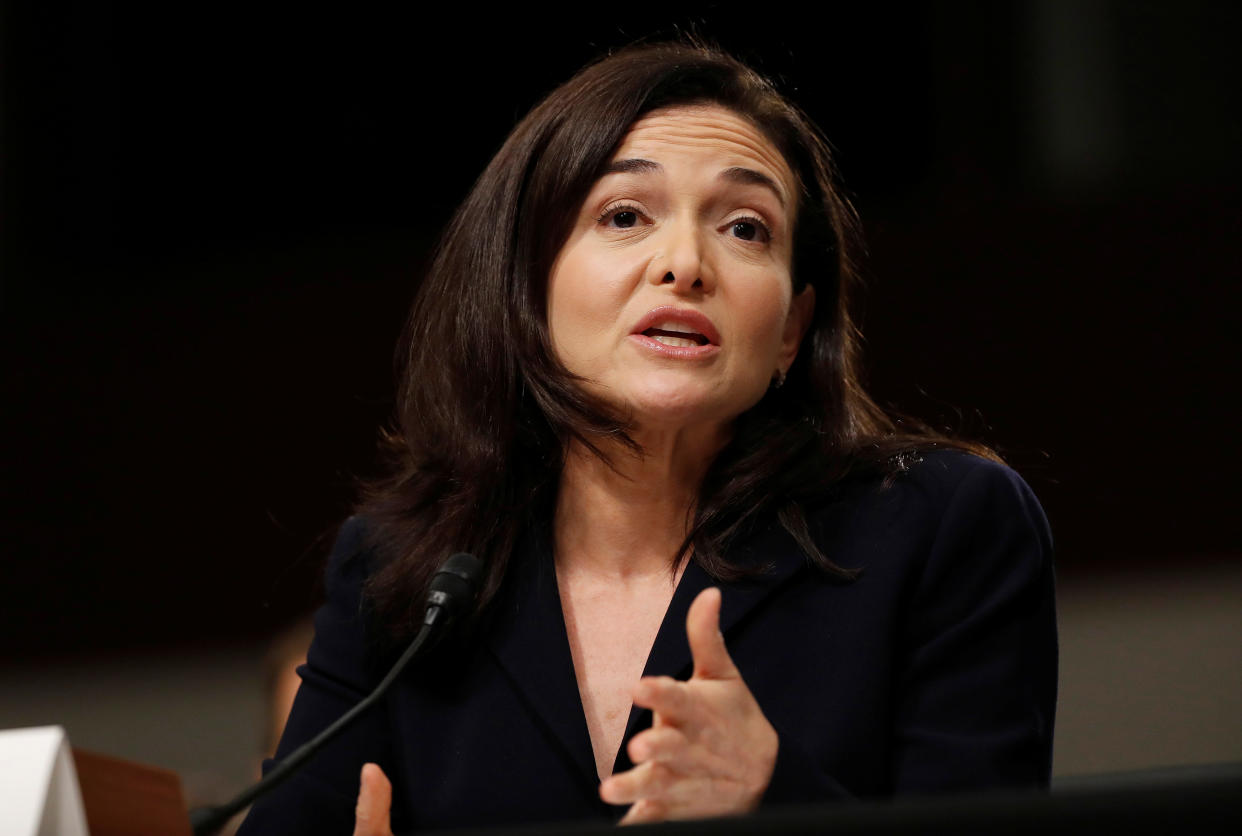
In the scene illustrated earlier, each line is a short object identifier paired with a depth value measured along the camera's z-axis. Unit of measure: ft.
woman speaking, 18.24
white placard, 17.59
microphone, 17.79
